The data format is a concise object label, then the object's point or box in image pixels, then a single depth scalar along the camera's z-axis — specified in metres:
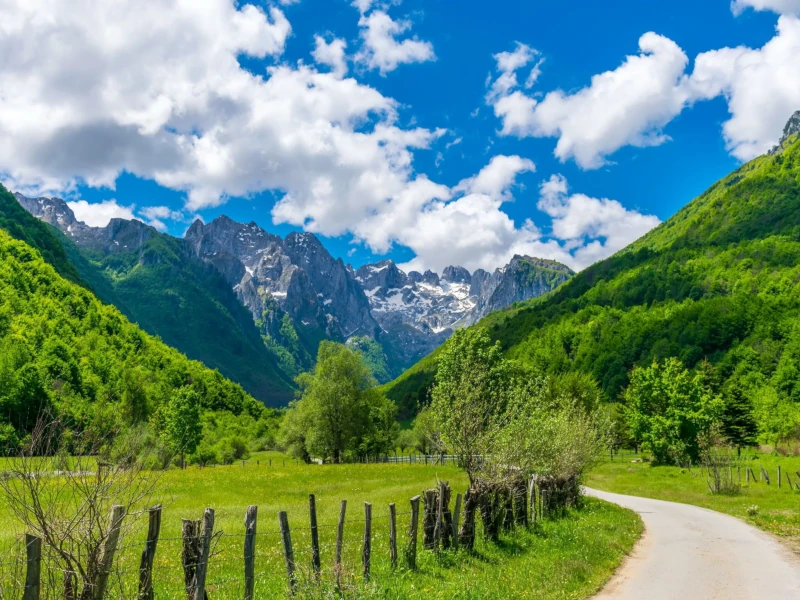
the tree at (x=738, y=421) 86.44
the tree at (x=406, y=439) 115.68
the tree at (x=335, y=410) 70.62
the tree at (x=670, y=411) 64.50
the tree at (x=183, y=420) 70.81
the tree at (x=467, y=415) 23.77
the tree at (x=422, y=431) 93.40
